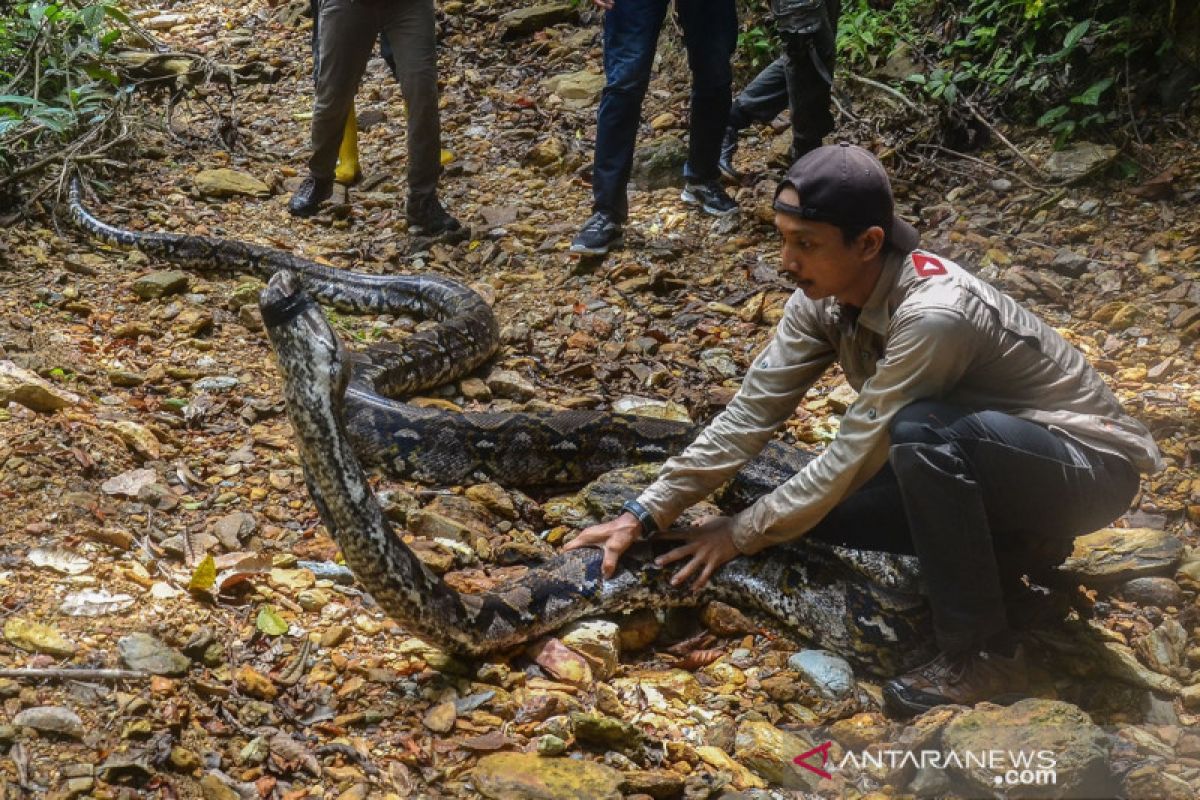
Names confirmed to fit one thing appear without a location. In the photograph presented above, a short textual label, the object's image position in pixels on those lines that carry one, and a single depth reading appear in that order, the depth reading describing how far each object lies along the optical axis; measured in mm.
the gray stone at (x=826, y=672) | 4137
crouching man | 3631
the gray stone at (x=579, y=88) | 12055
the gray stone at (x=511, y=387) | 6957
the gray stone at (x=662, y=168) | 9938
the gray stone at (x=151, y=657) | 3648
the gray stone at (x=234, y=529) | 4770
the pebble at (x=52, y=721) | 3283
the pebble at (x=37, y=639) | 3645
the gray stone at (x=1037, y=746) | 3076
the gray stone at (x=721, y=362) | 6988
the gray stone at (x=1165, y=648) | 3996
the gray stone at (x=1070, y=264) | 7328
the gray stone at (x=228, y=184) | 10438
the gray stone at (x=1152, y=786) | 3059
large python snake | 5887
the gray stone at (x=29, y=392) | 5441
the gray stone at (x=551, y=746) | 3588
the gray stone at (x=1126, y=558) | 4410
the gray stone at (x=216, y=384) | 6496
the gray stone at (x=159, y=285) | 7836
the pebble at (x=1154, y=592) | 4344
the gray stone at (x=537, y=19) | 13883
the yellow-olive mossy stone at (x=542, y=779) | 3330
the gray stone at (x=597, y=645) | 4277
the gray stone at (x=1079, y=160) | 8062
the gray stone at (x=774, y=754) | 3586
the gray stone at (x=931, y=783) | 3314
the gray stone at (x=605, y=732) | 3633
